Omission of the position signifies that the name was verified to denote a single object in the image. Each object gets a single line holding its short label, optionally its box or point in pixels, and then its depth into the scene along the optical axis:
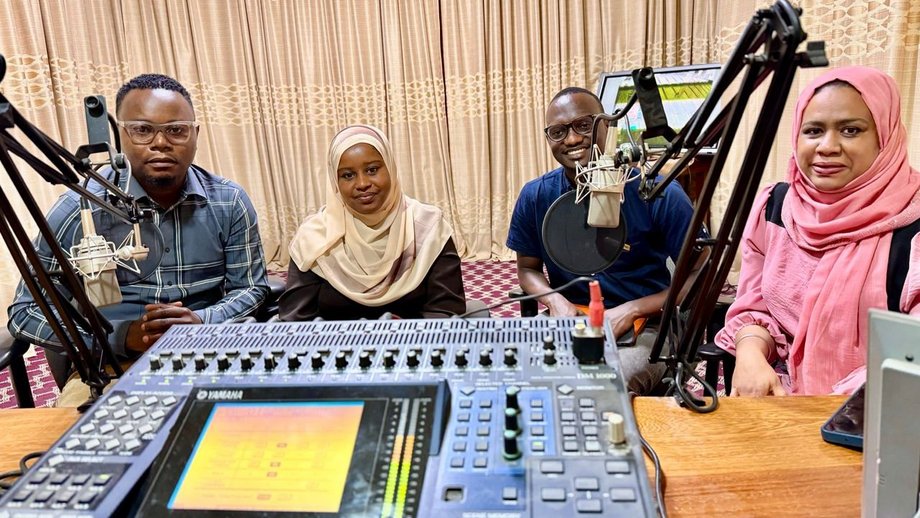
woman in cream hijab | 2.01
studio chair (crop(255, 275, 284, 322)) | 2.07
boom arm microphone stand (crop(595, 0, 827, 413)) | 0.69
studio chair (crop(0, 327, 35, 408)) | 1.42
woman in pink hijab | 1.34
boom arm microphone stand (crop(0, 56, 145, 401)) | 0.88
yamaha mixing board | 0.63
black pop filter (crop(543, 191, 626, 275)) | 0.96
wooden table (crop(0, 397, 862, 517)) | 0.75
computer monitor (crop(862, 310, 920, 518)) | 0.54
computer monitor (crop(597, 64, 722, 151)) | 3.26
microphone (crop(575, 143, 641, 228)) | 0.91
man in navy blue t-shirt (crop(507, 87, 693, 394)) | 1.91
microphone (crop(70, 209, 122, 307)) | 0.98
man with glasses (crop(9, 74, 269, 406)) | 1.88
